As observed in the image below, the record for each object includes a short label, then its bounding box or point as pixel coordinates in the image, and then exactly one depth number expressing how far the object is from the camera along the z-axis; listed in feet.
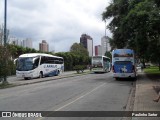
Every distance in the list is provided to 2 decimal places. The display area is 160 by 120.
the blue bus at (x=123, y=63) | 54.89
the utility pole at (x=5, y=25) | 46.75
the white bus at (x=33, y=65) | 64.25
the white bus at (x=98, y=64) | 93.02
